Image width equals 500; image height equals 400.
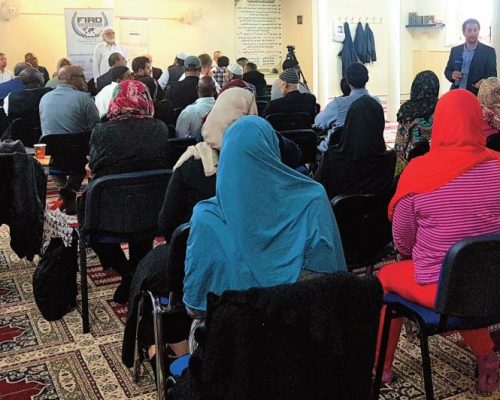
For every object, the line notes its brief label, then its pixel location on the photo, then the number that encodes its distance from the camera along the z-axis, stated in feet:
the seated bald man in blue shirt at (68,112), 18.17
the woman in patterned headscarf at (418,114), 13.93
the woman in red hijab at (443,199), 7.59
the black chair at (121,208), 10.23
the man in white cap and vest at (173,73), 31.50
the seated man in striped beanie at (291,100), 20.15
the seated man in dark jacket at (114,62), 22.88
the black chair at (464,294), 6.77
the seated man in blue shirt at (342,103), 16.74
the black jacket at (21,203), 12.81
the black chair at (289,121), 19.52
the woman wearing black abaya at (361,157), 11.92
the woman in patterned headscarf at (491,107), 13.08
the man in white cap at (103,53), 30.61
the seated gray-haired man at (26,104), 20.29
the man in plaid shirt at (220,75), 29.81
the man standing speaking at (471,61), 20.57
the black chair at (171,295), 7.50
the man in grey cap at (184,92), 22.81
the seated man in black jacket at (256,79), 27.12
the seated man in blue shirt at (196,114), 17.43
